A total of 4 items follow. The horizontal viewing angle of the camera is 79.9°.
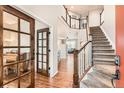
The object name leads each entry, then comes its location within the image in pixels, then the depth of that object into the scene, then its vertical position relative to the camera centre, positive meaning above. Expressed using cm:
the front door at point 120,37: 86 +11
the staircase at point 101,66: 185 -58
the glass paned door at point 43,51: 271 -19
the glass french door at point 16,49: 118 -5
